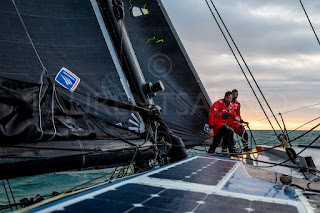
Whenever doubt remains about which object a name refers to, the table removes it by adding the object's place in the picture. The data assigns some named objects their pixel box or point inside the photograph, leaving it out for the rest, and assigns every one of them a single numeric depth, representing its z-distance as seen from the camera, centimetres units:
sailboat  212
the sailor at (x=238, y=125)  614
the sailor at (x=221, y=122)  532
